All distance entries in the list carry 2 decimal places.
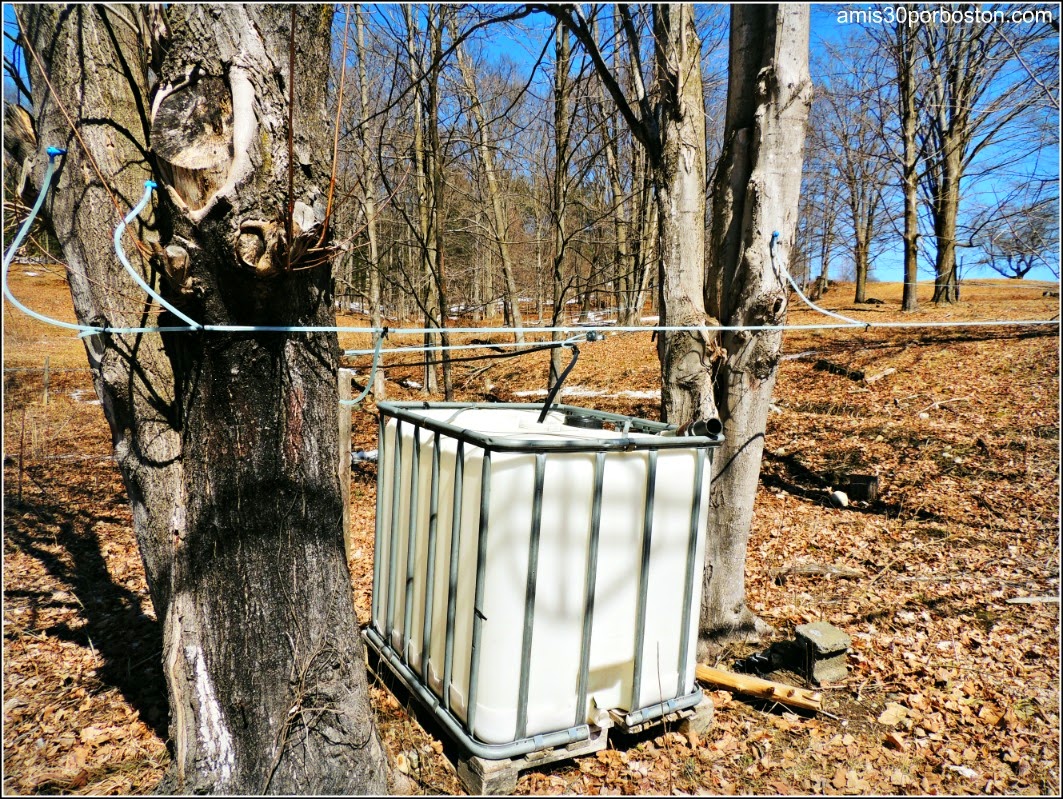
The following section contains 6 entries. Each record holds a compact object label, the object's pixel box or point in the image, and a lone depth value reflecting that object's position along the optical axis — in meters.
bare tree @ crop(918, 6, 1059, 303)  11.25
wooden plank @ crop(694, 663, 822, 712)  3.56
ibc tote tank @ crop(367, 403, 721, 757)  2.74
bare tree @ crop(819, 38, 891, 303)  13.52
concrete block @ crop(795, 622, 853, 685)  3.84
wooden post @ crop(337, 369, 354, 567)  3.66
